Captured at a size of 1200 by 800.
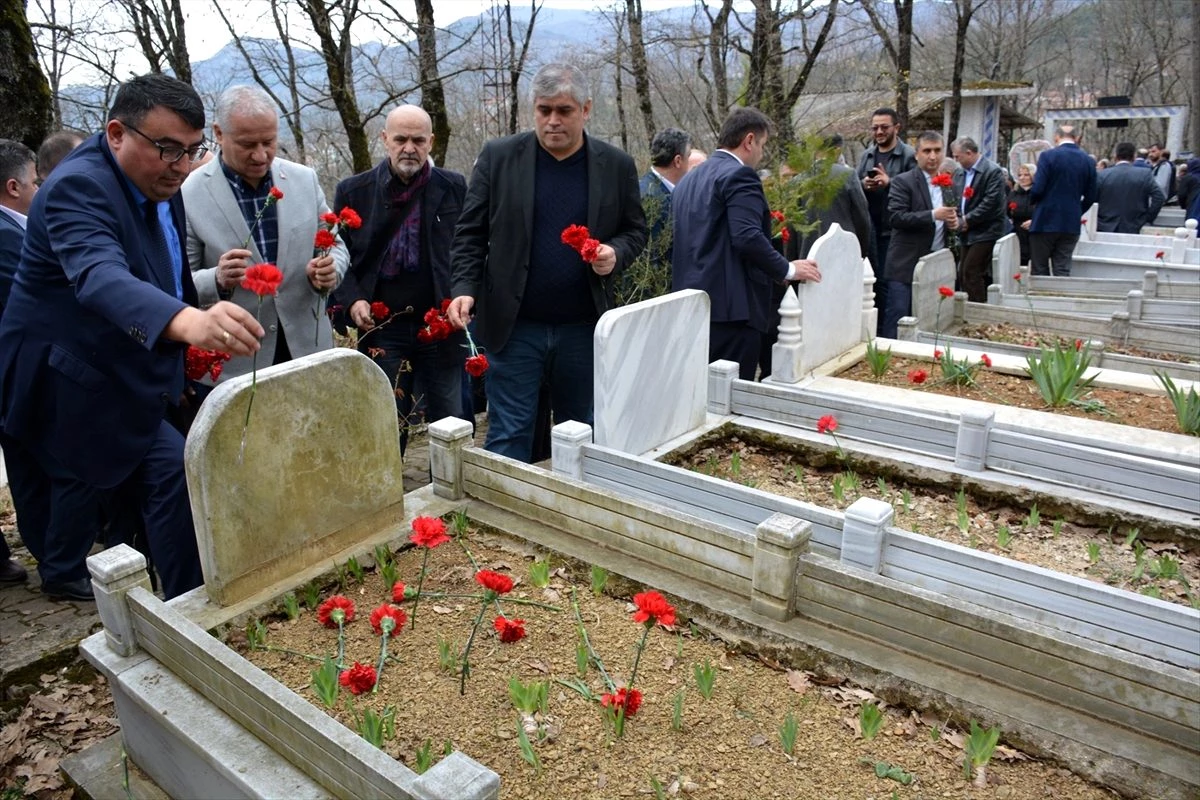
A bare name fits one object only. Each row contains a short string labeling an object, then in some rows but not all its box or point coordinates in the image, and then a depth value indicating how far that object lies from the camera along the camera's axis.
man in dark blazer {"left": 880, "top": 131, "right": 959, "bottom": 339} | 7.23
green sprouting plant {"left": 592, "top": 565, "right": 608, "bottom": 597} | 3.06
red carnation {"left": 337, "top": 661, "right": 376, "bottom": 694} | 2.41
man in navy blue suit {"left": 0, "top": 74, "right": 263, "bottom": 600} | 2.60
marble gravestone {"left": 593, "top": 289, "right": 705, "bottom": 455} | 3.93
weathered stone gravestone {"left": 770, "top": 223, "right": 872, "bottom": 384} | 5.49
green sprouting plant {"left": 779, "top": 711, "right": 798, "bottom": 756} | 2.33
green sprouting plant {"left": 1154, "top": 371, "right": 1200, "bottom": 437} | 4.64
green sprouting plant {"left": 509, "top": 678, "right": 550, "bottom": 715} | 2.48
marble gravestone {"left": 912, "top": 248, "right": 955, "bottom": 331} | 7.09
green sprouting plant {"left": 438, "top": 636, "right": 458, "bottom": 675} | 2.70
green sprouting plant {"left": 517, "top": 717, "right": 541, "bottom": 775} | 2.29
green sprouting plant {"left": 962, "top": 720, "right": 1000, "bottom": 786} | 2.24
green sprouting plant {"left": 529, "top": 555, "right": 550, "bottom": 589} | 3.11
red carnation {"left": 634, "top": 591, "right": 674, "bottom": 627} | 2.30
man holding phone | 7.64
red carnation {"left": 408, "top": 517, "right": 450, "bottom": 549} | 2.69
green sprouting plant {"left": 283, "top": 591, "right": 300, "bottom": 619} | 2.95
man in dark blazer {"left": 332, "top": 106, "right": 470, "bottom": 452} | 4.55
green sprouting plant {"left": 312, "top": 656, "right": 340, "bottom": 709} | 2.51
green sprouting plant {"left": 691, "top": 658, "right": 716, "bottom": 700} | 2.54
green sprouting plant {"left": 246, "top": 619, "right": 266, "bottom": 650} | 2.77
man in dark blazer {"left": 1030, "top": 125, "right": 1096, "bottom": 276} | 10.13
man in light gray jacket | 3.61
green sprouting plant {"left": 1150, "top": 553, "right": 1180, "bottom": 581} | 3.28
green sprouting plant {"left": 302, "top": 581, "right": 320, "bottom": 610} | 3.03
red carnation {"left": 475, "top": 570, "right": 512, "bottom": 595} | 2.49
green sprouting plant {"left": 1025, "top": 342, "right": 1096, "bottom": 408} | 5.13
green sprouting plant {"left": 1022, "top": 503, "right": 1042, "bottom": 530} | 3.67
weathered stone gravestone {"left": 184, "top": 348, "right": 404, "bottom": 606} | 2.79
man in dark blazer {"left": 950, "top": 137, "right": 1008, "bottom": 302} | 8.37
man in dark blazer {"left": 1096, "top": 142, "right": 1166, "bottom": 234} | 13.69
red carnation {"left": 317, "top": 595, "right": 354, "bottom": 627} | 2.79
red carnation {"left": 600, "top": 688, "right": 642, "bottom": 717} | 2.35
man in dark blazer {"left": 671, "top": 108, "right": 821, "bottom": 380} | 4.87
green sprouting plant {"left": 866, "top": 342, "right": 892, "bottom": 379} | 5.67
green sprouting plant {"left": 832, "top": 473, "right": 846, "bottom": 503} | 4.02
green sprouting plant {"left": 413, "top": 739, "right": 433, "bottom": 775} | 2.22
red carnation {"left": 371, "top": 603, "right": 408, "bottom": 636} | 2.58
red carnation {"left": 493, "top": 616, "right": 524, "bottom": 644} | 2.66
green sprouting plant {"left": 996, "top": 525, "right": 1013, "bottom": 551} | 3.56
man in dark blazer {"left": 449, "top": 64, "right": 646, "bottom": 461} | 4.02
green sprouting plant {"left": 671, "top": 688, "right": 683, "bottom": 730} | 2.42
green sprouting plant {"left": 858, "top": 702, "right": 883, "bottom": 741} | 2.36
